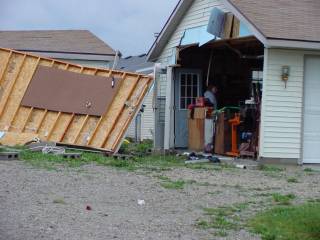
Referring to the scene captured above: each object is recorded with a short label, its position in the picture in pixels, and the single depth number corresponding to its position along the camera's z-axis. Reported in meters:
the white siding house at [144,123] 29.23
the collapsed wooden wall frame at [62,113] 17.70
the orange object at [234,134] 18.48
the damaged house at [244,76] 16.80
